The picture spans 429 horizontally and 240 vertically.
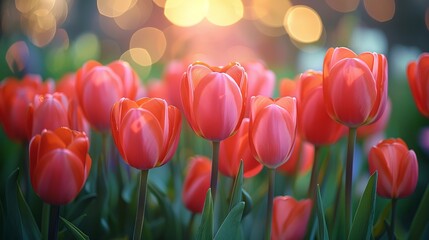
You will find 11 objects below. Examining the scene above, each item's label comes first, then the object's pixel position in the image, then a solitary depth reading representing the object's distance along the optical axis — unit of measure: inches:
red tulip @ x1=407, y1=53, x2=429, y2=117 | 50.3
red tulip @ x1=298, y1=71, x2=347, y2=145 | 50.7
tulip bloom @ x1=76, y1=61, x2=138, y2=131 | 52.3
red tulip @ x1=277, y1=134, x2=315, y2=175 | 55.7
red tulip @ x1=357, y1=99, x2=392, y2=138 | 57.5
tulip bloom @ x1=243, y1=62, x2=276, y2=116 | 53.8
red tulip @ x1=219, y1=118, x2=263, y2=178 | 50.7
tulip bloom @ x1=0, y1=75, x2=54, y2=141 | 54.2
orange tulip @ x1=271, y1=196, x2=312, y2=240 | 50.4
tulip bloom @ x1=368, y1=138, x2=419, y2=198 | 49.7
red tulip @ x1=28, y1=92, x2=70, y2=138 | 50.2
